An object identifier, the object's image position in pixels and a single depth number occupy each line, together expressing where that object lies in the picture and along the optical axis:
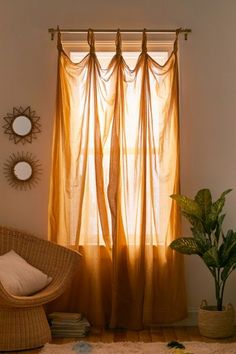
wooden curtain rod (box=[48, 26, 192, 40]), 4.89
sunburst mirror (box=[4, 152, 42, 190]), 4.90
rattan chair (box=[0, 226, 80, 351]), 4.18
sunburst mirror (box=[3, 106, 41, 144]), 4.91
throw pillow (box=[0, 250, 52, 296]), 4.23
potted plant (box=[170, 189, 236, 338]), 4.48
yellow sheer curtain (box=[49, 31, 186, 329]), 4.80
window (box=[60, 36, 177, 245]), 4.83
